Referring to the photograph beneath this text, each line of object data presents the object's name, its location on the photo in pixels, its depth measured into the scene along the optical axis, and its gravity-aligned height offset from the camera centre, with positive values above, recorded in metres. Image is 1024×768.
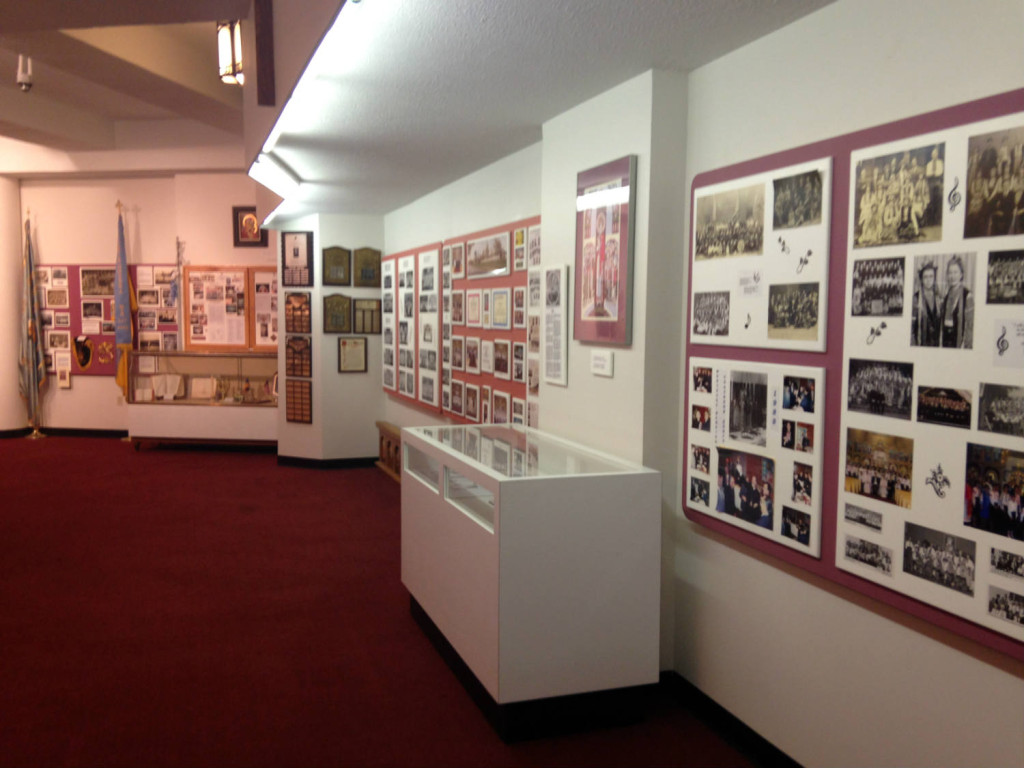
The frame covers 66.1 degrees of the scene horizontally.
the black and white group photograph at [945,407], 2.13 -0.22
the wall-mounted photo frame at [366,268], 8.68 +0.63
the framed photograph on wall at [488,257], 5.33 +0.48
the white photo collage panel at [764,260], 2.63 +0.24
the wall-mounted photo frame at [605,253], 3.44 +0.33
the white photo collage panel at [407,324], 7.48 +0.00
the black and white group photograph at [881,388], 2.31 -0.18
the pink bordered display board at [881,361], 2.05 -0.10
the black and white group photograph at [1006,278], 1.98 +0.13
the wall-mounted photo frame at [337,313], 8.66 +0.12
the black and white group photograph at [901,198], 2.21 +0.38
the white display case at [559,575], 3.04 -0.99
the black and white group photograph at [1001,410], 2.00 -0.21
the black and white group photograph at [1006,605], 2.00 -0.71
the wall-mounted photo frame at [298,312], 8.73 +0.13
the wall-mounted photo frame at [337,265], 8.57 +0.64
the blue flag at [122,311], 10.27 +0.15
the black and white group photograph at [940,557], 2.14 -0.64
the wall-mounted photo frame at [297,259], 8.62 +0.71
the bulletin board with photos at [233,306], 10.21 +0.23
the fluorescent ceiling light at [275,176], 5.05 +1.05
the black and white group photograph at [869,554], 2.38 -0.70
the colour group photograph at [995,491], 2.00 -0.42
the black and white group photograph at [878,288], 2.32 +0.12
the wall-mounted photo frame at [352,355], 8.77 -0.34
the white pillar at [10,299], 10.41 +0.31
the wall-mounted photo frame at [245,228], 10.17 +1.24
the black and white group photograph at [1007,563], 2.00 -0.60
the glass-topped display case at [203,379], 10.01 -0.72
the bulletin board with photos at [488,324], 5.10 +0.01
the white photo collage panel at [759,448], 2.66 -0.45
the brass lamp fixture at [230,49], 4.59 +1.60
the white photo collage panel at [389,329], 8.14 -0.04
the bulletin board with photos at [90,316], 10.58 +0.09
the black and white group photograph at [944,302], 2.12 +0.07
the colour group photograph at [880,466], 2.31 -0.42
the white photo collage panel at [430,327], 6.76 -0.02
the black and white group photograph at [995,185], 1.99 +0.37
